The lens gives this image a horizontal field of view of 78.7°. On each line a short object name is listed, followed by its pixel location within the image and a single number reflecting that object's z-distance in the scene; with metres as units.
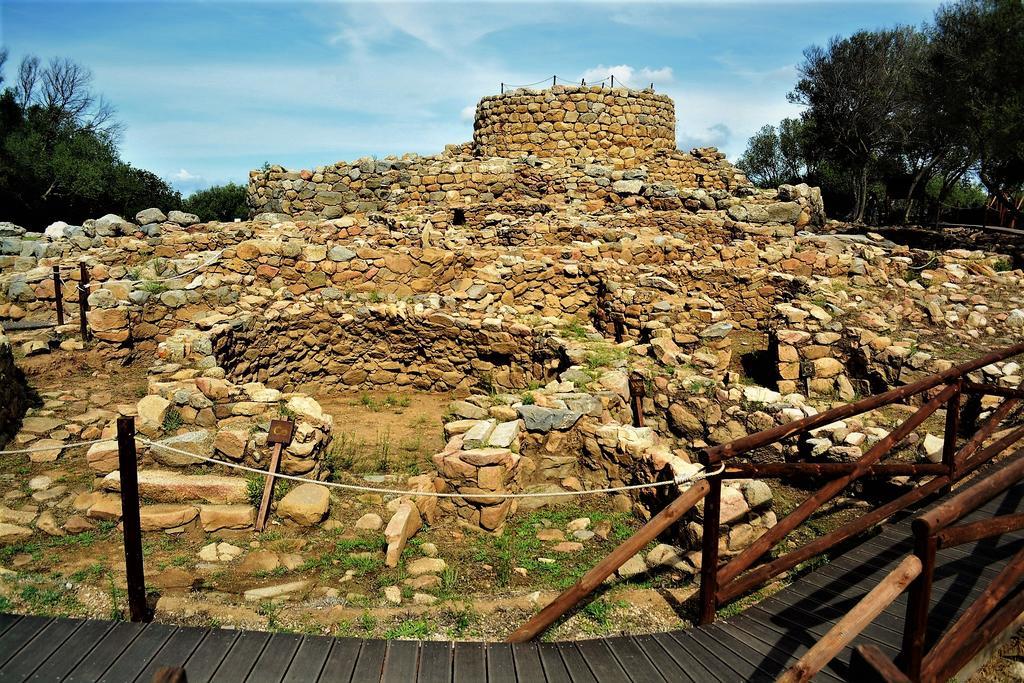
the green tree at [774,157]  39.38
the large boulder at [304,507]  5.69
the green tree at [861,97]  26.50
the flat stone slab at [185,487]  5.70
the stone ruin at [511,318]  6.45
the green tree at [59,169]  25.16
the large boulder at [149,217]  14.24
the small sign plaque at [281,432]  6.18
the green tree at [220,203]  34.47
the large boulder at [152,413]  6.56
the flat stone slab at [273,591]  4.54
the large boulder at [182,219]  14.48
